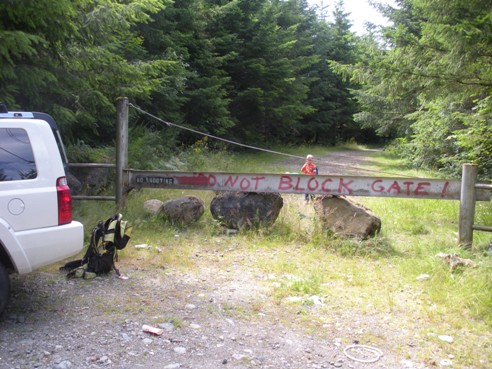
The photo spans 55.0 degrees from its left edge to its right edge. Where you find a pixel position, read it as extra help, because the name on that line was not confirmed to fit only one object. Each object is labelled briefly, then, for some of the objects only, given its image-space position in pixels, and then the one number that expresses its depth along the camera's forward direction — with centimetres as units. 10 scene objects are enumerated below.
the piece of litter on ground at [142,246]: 736
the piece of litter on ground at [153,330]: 447
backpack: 605
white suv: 437
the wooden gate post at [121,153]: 906
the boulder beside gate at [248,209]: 858
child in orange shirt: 1110
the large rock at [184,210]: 877
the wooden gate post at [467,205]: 734
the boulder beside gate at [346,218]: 797
